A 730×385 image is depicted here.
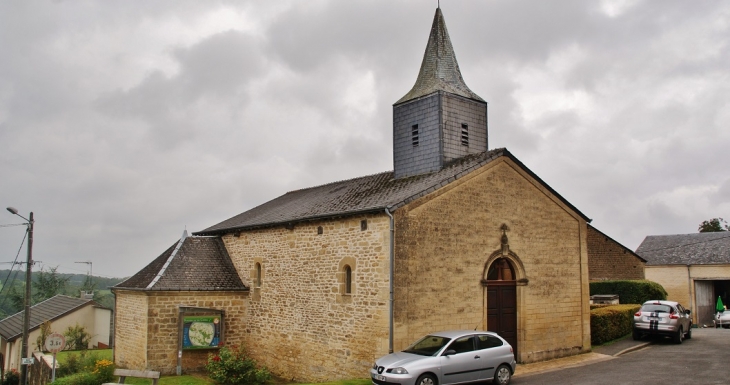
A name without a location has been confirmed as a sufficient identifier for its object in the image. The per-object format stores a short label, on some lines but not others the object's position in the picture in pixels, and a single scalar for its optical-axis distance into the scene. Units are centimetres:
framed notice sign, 1997
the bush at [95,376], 1767
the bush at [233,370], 1855
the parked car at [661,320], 2059
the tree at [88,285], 6184
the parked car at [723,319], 3297
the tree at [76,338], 3125
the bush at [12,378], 2784
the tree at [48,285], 6081
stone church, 1569
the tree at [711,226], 6450
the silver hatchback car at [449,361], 1238
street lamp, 2089
